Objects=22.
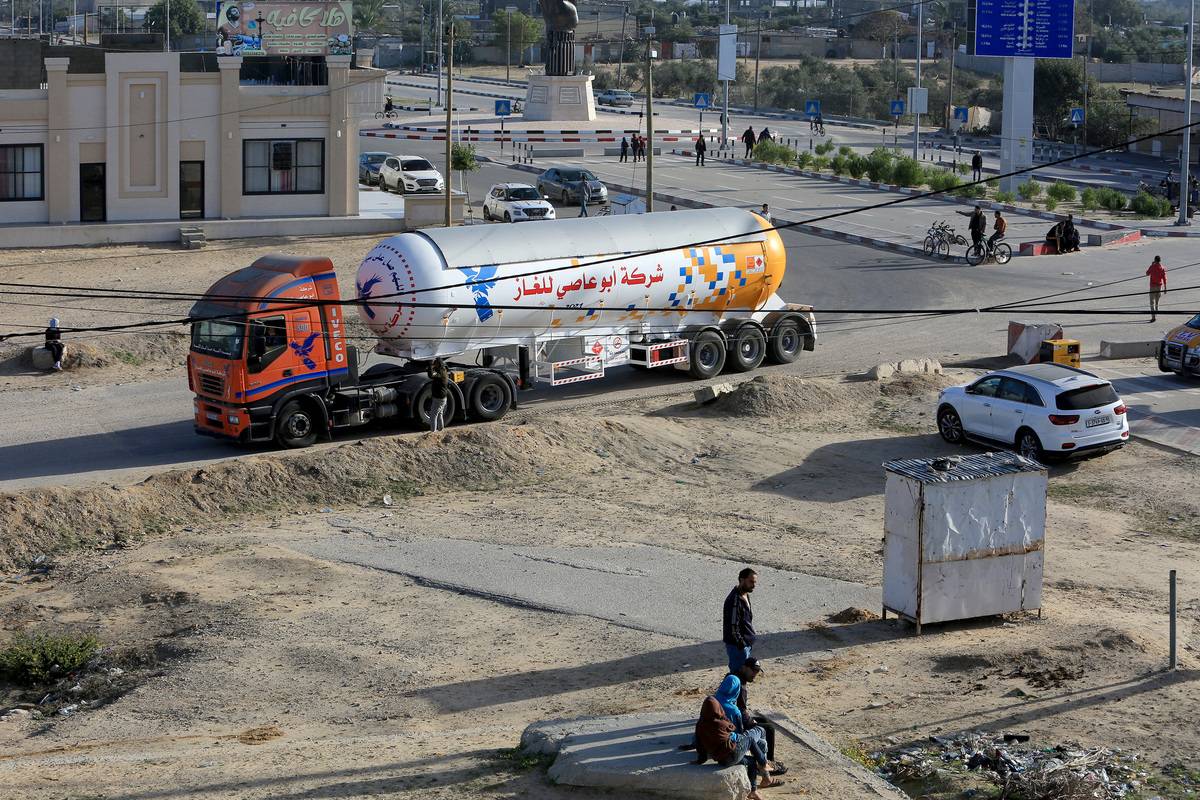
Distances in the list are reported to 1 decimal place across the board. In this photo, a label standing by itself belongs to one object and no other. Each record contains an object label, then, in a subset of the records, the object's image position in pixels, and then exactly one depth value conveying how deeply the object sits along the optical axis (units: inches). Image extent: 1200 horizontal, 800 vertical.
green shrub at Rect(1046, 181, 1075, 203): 2077.9
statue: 3083.2
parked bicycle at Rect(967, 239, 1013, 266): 1653.5
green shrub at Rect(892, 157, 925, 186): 2226.9
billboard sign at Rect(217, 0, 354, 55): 1807.3
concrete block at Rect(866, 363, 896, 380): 1172.5
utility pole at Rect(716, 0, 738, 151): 2742.1
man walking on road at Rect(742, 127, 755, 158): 2603.3
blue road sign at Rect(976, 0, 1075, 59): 2128.4
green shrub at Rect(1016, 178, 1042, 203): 2117.7
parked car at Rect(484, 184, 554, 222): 1828.2
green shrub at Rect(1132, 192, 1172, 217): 2015.3
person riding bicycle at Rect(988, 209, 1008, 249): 1633.9
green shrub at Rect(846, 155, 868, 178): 2316.7
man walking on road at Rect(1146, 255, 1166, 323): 1362.0
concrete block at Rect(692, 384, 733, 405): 1110.4
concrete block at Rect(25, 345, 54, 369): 1190.3
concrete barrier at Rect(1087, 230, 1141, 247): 1790.1
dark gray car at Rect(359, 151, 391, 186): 2247.8
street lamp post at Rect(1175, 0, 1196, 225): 1833.2
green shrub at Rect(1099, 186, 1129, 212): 2063.2
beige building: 1697.8
